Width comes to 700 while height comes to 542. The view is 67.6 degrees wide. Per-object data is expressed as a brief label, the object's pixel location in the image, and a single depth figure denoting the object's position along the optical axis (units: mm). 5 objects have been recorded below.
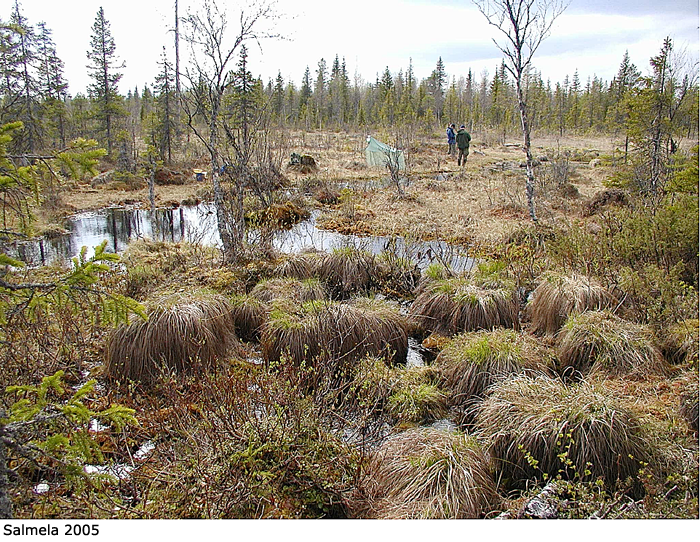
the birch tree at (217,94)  8125
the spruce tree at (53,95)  17875
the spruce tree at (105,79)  21750
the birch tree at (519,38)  9375
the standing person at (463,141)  19578
